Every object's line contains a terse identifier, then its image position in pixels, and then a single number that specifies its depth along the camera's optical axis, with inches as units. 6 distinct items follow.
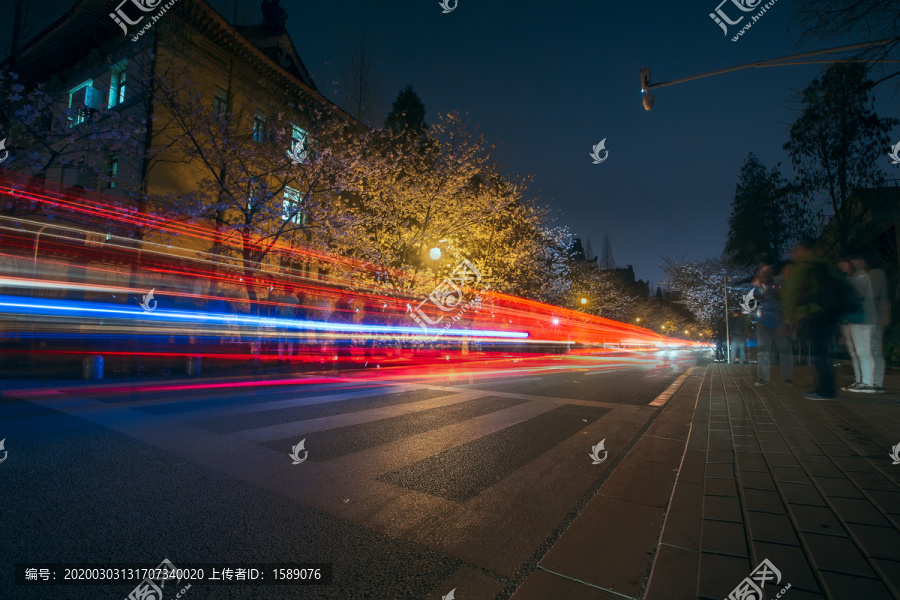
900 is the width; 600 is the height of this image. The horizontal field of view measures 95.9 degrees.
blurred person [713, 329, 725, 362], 1107.5
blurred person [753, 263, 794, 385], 322.0
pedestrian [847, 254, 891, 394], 237.0
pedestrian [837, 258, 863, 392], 232.1
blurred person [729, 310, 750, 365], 847.7
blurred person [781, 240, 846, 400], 227.1
